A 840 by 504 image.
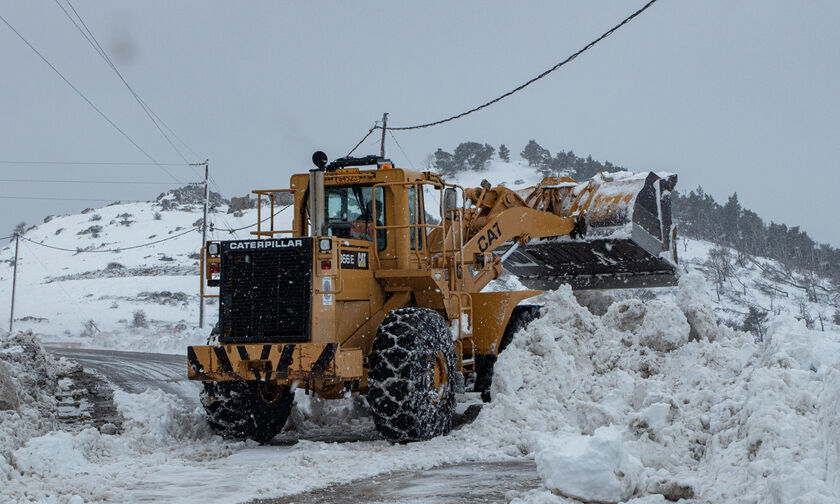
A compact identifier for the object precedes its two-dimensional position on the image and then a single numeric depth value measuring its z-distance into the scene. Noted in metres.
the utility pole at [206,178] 34.49
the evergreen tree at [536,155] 127.81
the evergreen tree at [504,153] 130.38
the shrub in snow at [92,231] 87.63
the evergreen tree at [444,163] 121.19
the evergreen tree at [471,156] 126.06
